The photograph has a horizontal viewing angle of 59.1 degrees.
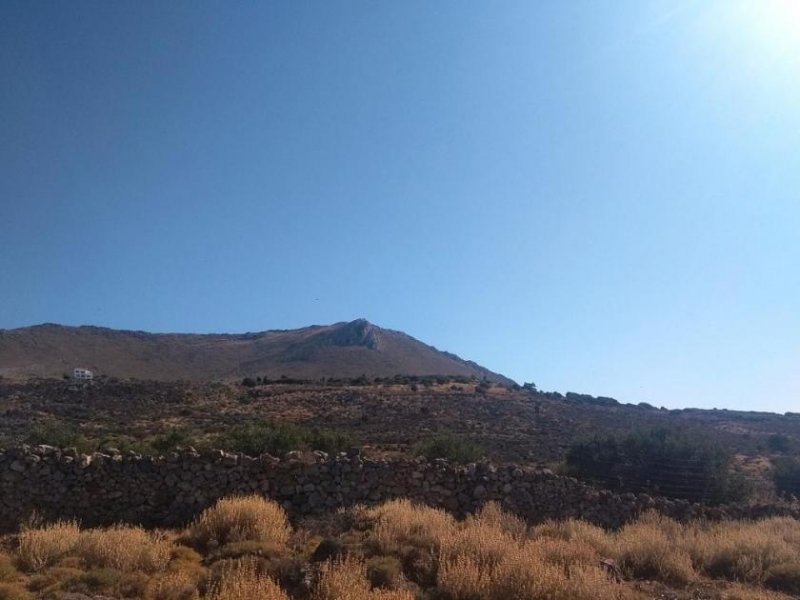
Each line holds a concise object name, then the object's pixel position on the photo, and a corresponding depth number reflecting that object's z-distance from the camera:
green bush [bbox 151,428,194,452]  23.98
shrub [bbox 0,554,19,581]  10.38
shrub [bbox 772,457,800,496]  27.92
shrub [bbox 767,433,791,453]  42.36
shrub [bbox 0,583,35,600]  9.34
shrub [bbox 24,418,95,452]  21.39
